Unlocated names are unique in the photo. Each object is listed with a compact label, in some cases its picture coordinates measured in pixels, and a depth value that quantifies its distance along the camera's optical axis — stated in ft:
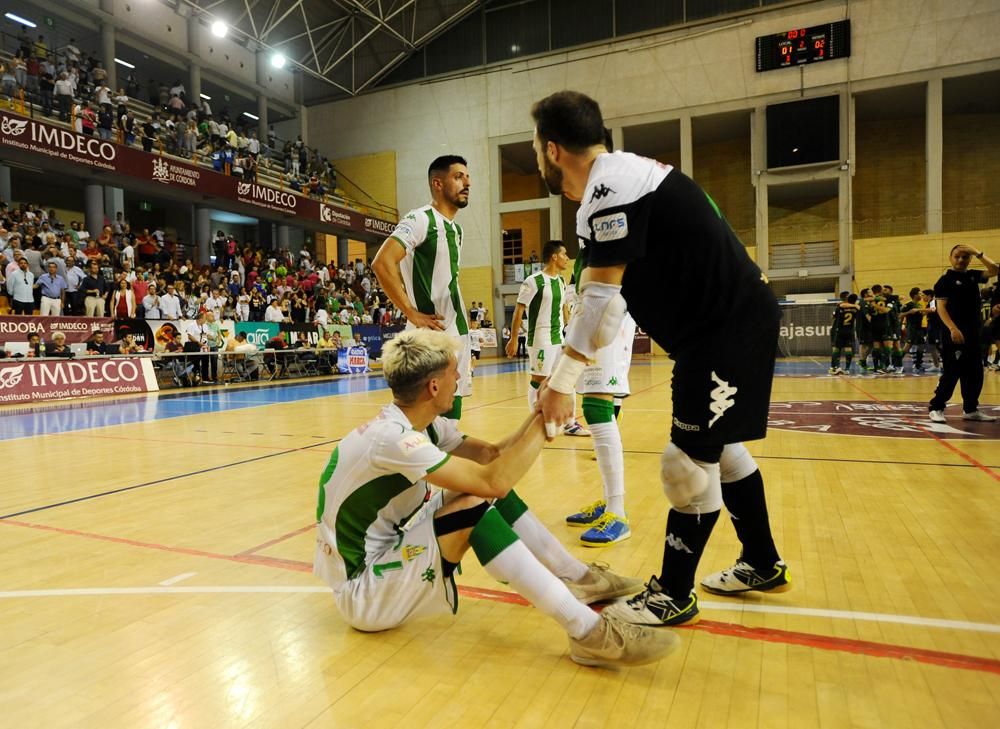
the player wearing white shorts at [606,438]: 10.33
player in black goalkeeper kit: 6.15
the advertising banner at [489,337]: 85.96
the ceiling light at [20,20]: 67.09
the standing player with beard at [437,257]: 11.04
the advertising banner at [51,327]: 38.27
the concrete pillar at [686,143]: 80.43
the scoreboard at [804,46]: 73.72
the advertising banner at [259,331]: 54.19
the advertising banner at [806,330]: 72.43
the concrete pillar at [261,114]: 90.27
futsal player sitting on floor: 6.13
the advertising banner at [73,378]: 35.12
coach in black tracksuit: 20.15
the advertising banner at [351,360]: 61.41
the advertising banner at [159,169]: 47.32
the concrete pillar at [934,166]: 72.43
